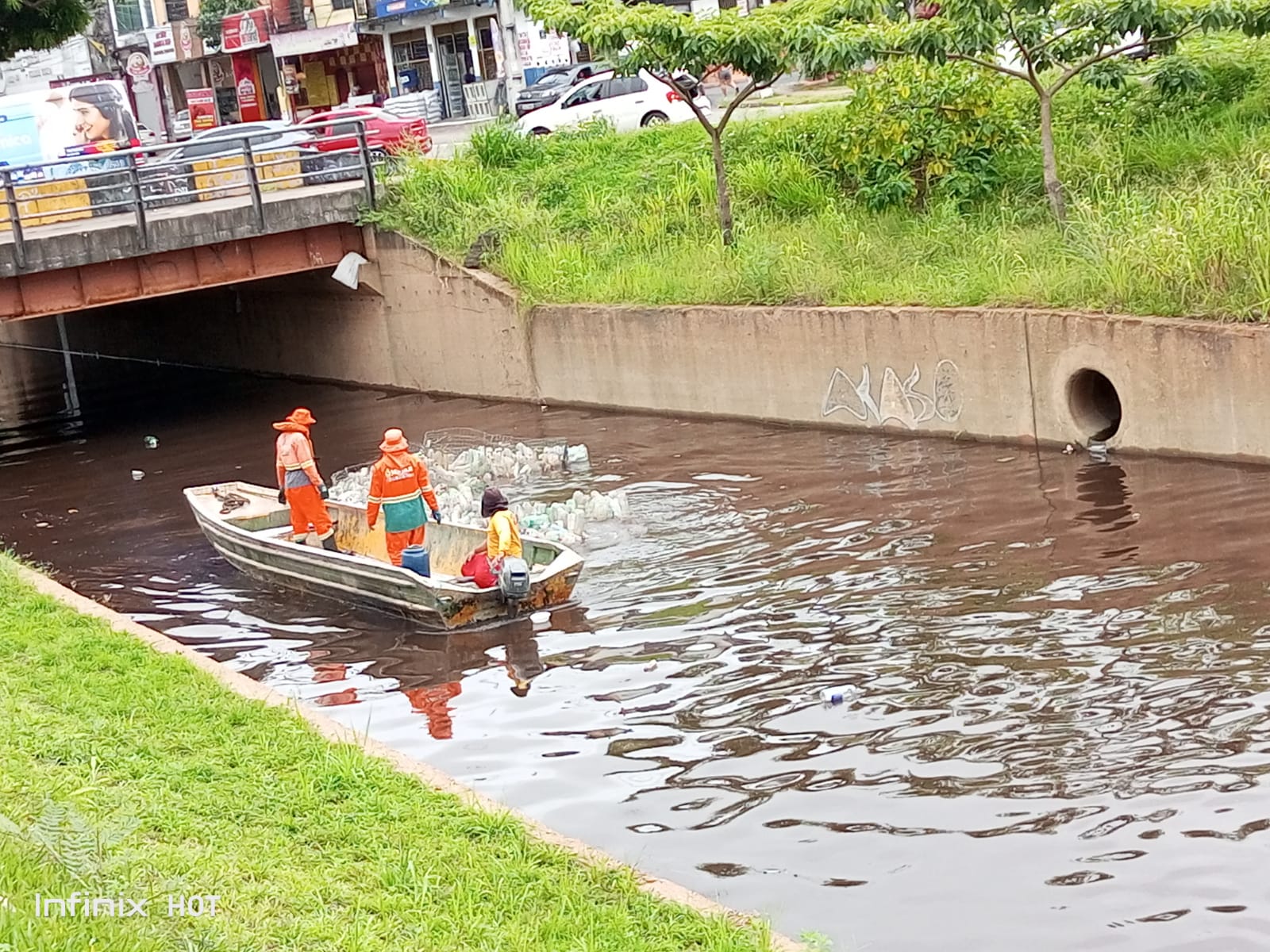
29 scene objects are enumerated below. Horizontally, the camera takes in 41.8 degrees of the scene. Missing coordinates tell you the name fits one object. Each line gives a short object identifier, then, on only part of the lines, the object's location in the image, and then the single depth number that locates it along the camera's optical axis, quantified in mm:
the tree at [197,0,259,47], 68750
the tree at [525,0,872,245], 23125
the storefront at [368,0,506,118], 57250
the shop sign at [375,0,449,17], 57156
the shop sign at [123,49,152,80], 68875
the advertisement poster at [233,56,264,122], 69875
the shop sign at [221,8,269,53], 66500
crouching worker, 14555
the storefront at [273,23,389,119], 63062
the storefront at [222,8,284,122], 67938
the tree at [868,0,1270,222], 20344
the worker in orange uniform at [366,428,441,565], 15211
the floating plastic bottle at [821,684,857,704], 11266
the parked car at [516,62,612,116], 44938
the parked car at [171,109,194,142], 72438
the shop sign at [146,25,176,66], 72375
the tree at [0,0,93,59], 31984
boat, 14422
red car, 31312
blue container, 14930
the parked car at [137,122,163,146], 55975
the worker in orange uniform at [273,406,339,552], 16984
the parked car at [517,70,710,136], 36750
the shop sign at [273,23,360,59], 62375
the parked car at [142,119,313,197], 27500
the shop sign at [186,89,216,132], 71375
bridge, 26578
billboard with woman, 39469
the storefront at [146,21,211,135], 71688
